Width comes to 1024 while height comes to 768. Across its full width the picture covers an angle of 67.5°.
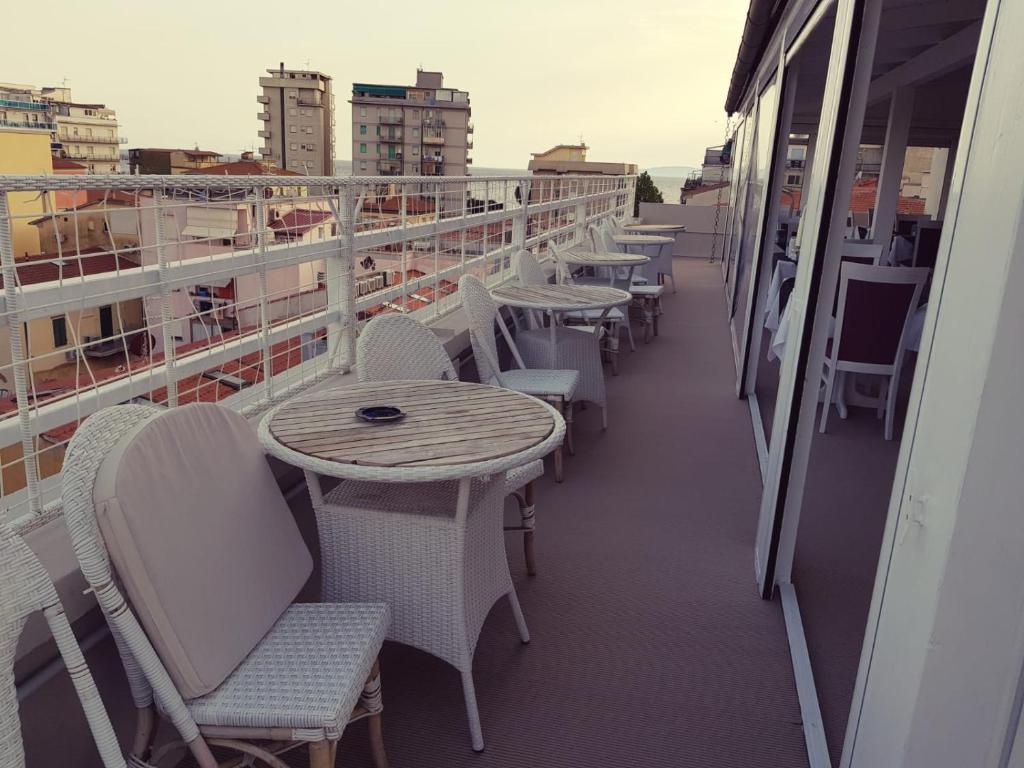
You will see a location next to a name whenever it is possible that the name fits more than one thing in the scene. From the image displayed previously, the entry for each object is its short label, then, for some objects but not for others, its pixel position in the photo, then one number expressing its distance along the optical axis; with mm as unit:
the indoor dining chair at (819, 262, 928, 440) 4180
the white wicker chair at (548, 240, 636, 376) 5102
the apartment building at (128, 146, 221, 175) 53406
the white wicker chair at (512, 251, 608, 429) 3980
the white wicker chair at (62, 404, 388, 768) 1300
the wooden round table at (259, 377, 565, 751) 1823
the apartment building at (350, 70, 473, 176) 69312
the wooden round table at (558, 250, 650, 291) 6031
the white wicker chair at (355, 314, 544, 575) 2559
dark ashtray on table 2059
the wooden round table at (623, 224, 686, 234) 9945
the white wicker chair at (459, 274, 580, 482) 3182
